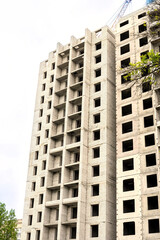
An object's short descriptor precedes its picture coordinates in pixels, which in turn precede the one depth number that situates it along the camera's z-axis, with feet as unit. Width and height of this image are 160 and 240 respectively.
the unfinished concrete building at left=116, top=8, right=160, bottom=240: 119.85
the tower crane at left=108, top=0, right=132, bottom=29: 304.34
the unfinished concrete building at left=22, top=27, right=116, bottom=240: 135.85
